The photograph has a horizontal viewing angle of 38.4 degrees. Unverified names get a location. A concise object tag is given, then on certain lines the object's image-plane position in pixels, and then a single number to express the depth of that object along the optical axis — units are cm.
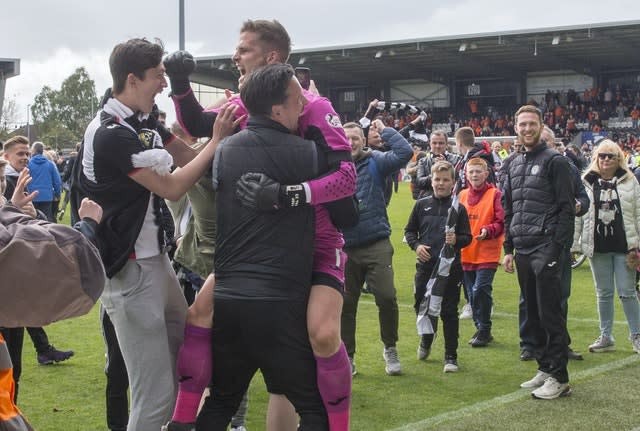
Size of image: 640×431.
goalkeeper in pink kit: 374
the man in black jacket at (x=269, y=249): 373
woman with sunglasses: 830
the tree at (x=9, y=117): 7250
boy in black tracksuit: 773
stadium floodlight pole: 1755
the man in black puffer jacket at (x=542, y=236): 655
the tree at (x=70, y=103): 9988
